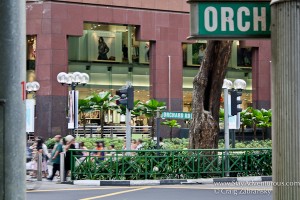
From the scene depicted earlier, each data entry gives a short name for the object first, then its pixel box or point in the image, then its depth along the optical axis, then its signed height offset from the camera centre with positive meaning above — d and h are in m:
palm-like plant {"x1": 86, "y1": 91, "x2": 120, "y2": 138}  41.38 +1.03
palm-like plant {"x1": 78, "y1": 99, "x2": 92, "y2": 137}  41.25 +0.79
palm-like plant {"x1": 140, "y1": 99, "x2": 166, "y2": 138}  42.66 +0.71
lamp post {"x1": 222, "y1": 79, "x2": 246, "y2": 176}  23.17 +0.12
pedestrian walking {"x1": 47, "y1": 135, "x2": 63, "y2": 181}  23.03 -1.27
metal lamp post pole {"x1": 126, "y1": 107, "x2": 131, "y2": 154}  22.83 -0.35
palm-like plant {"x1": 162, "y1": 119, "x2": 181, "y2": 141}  43.69 -0.23
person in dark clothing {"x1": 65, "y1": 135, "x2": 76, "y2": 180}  22.62 -0.95
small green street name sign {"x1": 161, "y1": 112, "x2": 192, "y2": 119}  24.00 +0.15
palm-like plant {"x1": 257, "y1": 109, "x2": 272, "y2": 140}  43.78 +0.09
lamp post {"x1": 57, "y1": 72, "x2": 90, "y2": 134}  27.11 +1.50
